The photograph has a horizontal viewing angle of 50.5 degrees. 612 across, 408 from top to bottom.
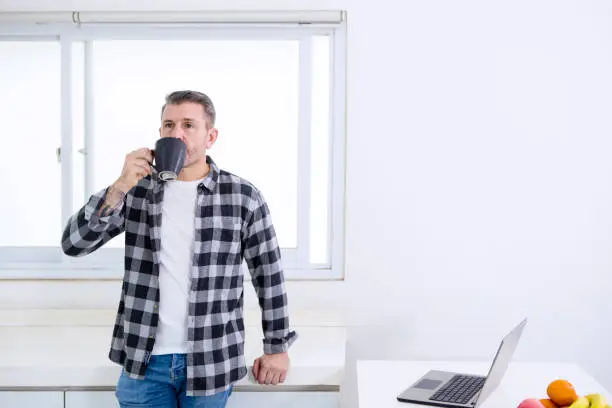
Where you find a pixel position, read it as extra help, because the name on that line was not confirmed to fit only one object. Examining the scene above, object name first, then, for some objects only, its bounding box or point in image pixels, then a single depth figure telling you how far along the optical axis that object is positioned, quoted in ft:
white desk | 5.50
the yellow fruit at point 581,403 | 4.71
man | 5.49
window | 8.43
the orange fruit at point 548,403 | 5.11
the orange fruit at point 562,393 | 5.08
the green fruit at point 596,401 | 4.72
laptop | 5.21
